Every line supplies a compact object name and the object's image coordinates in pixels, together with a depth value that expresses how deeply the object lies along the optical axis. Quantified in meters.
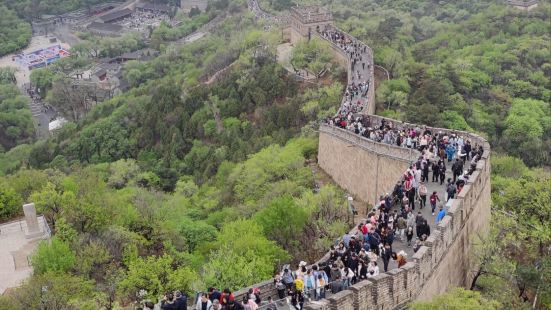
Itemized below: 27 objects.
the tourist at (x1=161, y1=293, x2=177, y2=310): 19.11
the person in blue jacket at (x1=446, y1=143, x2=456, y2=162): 32.69
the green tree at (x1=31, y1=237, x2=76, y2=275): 30.23
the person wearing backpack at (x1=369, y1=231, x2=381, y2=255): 23.41
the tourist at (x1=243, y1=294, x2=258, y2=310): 19.53
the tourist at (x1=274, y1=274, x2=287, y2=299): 21.55
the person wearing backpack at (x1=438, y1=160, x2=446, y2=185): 30.00
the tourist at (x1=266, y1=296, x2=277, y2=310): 19.93
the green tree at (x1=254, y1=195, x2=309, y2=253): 33.47
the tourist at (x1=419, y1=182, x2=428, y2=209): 27.86
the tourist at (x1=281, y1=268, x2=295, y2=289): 21.50
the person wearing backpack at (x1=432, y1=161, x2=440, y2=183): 30.07
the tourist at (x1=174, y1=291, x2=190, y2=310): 19.19
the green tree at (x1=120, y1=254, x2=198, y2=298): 26.97
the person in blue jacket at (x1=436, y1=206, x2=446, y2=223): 26.05
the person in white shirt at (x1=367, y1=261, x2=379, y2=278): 22.00
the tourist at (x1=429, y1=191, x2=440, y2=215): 27.53
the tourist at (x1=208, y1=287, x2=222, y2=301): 19.83
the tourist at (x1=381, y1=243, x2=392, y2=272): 23.17
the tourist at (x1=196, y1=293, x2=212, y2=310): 19.52
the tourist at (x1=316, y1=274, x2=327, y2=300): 21.19
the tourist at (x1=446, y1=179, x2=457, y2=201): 27.72
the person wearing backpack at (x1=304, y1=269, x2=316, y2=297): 21.16
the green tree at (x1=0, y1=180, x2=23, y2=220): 39.16
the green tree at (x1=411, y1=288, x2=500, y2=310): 21.09
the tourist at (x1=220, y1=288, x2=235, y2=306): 19.52
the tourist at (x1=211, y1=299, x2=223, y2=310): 19.27
